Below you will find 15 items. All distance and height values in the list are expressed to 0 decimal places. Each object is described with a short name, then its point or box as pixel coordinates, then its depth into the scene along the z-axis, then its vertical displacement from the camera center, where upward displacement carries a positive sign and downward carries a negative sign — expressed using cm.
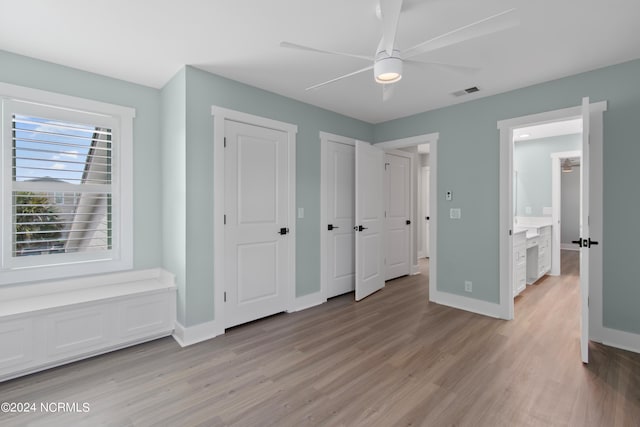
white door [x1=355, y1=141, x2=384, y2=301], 417 -15
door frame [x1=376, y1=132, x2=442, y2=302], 402 -8
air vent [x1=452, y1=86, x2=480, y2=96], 333 +132
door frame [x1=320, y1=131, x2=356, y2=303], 400 -5
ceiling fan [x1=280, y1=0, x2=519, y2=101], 162 +101
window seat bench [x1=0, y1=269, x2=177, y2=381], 226 -88
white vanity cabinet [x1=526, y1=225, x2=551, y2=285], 479 -77
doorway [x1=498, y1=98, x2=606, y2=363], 245 -1
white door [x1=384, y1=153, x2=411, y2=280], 505 -9
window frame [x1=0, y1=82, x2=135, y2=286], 252 +25
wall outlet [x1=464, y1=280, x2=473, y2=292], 372 -95
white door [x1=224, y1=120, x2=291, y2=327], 313 -14
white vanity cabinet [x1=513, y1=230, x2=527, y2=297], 402 -72
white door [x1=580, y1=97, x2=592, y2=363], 242 -21
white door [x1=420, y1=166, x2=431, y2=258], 725 +14
